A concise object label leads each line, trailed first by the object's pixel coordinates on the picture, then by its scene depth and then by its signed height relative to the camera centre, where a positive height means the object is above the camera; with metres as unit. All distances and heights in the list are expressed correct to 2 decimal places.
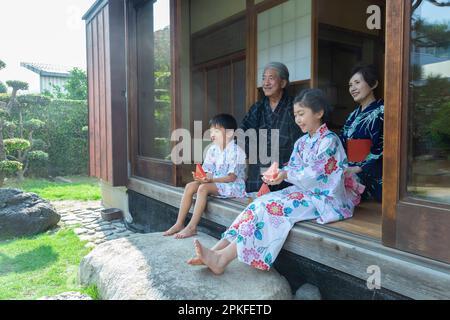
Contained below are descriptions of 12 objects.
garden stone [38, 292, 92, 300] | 2.45 -1.06
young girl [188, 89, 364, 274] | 2.27 -0.40
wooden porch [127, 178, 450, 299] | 1.64 -0.60
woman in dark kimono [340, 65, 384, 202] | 2.99 +0.06
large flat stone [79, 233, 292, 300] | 2.14 -0.88
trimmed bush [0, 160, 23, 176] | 8.90 -0.61
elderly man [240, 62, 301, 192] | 3.25 +0.24
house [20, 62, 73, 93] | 21.23 +3.84
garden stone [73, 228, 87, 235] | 4.89 -1.22
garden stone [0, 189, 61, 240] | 4.84 -1.00
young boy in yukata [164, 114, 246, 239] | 3.26 -0.33
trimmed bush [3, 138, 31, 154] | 9.68 -0.06
